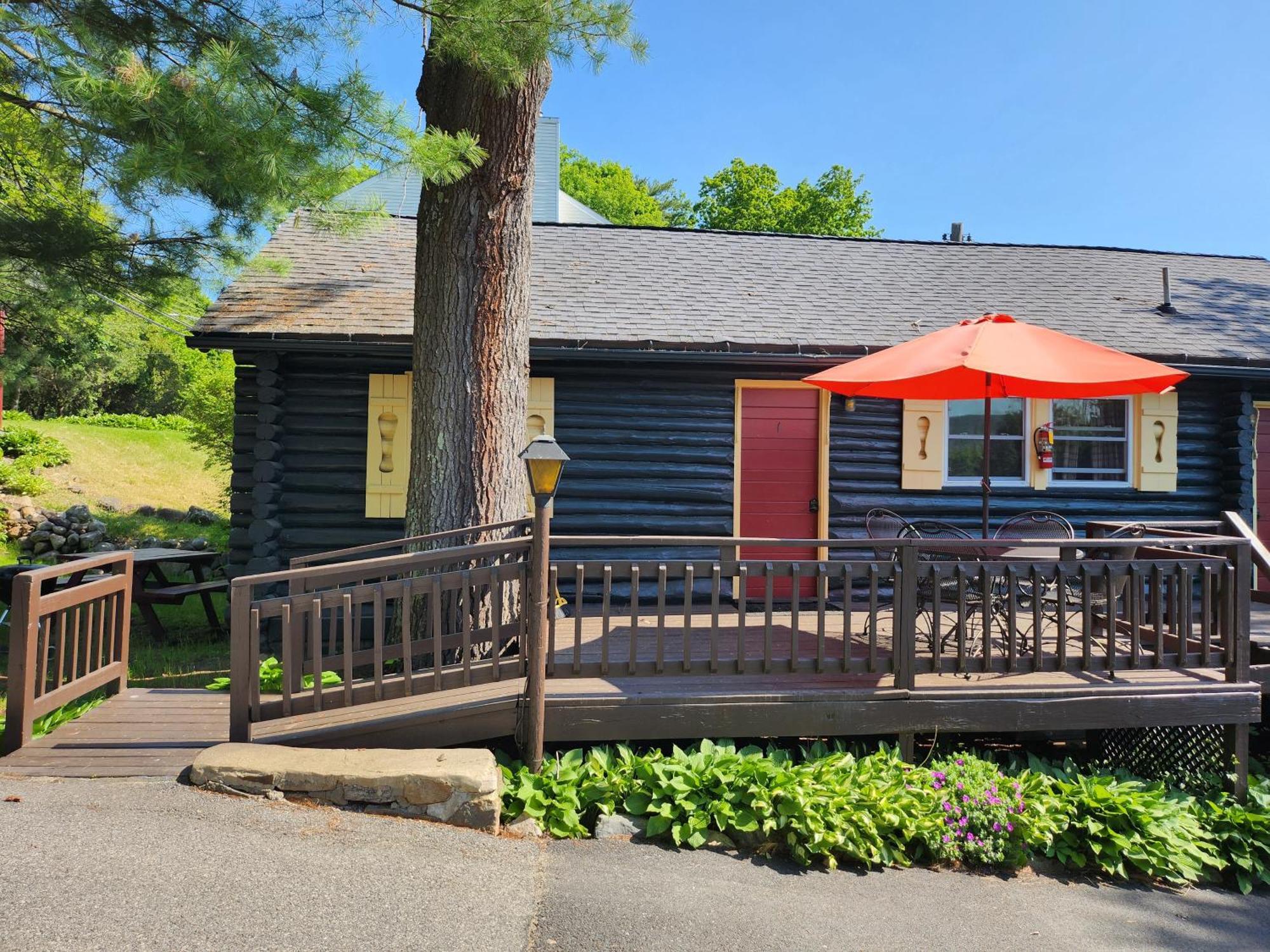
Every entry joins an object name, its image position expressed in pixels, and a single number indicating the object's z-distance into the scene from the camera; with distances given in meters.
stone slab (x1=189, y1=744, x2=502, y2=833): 3.67
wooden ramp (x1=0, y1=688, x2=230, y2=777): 3.92
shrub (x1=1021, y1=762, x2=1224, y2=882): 4.01
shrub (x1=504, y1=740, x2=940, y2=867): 3.79
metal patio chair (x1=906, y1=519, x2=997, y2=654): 4.66
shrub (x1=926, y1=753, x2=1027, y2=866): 3.89
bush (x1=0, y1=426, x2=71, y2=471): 16.70
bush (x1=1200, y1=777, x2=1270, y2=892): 4.18
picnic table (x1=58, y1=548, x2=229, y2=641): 7.64
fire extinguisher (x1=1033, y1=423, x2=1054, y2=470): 8.21
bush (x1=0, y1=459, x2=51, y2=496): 15.25
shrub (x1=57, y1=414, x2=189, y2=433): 23.89
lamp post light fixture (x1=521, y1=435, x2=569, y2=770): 3.87
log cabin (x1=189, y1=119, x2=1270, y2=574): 7.55
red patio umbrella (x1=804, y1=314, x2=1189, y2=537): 4.71
